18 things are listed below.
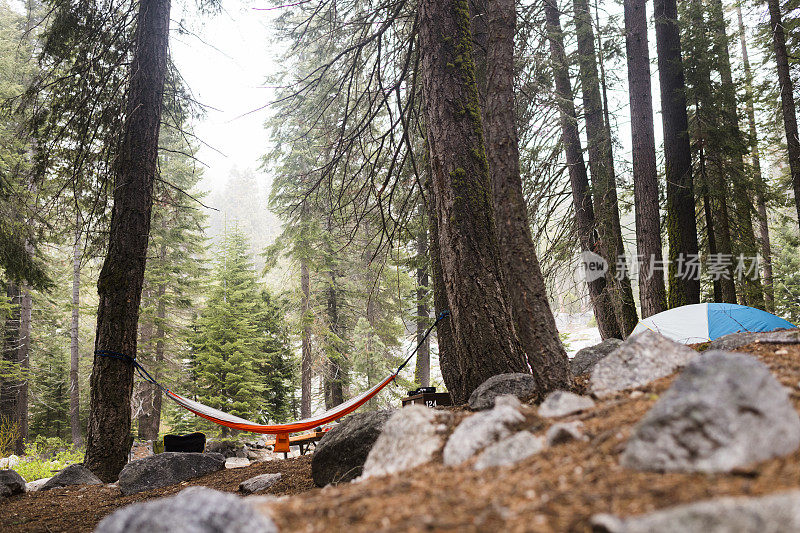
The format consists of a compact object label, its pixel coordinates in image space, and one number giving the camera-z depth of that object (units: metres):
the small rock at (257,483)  3.41
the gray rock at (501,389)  2.53
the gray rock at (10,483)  3.56
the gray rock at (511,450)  1.40
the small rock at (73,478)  3.84
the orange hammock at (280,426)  4.52
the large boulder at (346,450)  3.00
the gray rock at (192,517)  1.01
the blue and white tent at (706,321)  5.79
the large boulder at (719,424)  1.07
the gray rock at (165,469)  3.74
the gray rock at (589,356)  3.39
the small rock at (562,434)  1.44
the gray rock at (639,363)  1.94
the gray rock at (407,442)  1.68
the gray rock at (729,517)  0.80
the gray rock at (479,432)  1.54
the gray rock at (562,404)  1.72
